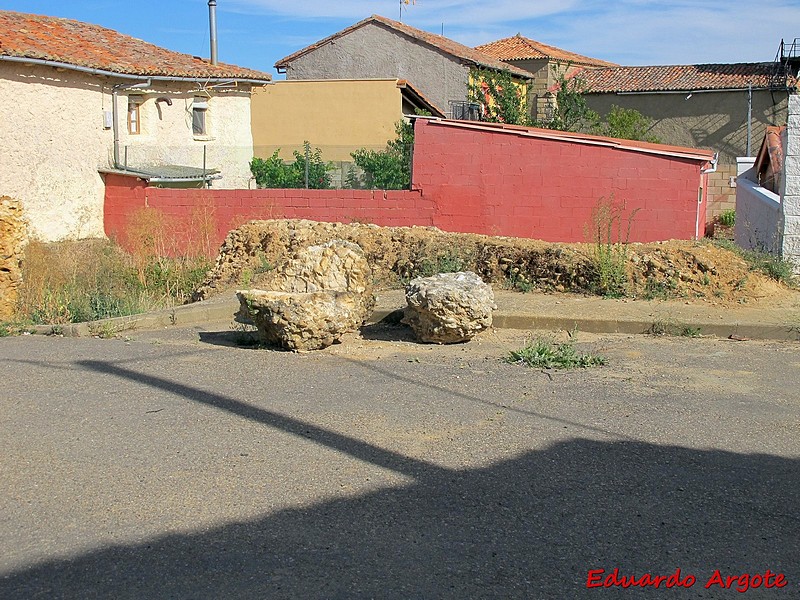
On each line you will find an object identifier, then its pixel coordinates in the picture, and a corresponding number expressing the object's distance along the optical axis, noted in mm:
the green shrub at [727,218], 32247
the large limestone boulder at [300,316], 8867
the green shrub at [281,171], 27220
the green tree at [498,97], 34812
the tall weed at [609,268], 11672
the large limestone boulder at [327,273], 10094
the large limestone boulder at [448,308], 9266
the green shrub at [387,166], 23011
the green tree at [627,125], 35781
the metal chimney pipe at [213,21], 27609
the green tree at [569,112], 36188
